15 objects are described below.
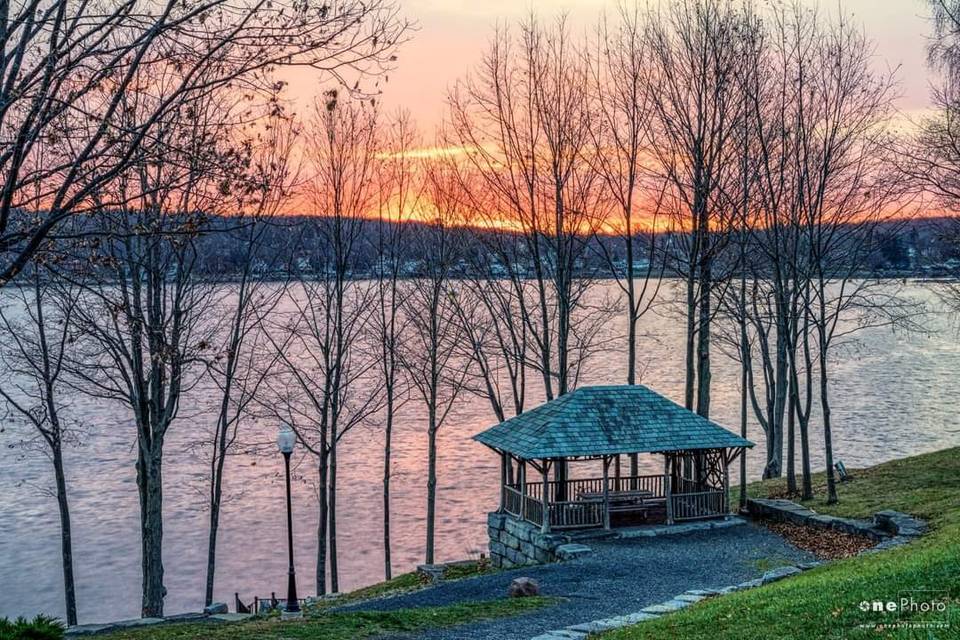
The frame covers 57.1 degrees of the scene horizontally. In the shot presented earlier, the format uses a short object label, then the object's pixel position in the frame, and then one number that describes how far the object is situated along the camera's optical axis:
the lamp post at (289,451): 17.30
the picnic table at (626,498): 22.02
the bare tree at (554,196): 26.44
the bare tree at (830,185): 23.03
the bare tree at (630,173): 26.23
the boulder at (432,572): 21.54
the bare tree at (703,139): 24.86
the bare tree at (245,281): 22.97
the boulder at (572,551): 19.02
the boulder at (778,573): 15.09
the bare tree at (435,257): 28.94
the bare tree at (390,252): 28.14
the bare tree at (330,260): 25.84
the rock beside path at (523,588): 15.24
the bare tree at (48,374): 20.45
